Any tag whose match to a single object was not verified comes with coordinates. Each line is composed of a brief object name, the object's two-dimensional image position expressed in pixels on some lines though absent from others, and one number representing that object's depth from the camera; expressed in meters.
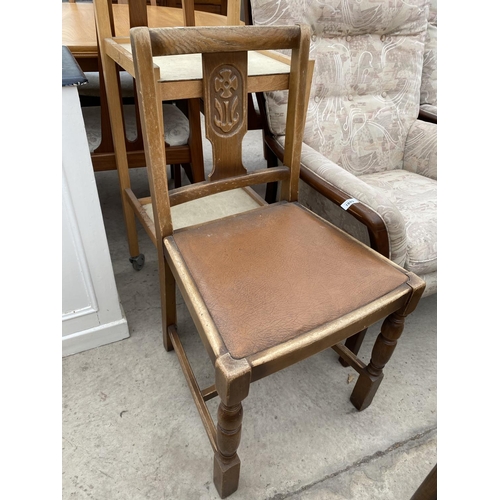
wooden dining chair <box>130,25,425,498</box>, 0.79
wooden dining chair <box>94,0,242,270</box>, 1.21
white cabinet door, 0.98
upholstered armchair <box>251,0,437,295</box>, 1.25
